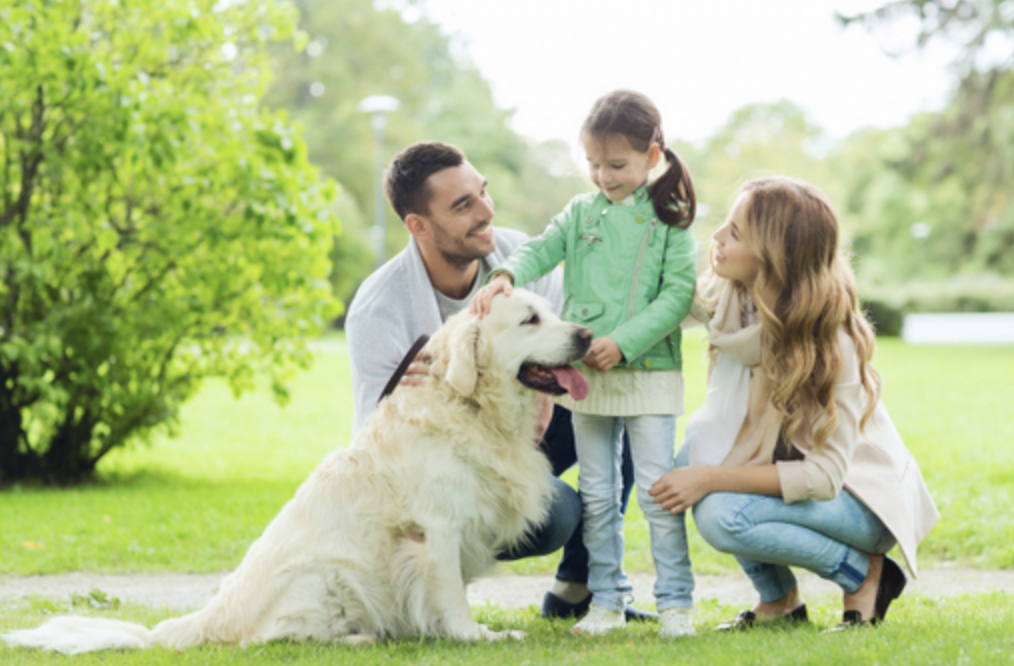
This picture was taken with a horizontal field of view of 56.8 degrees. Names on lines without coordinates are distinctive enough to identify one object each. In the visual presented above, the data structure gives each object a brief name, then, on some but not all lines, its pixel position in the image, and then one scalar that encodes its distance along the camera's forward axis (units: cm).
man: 451
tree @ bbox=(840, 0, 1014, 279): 2147
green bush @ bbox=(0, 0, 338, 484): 759
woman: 367
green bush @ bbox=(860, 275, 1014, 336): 3344
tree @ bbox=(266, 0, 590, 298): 4228
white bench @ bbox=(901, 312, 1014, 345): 3222
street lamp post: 2402
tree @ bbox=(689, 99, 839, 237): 5031
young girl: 377
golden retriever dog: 369
